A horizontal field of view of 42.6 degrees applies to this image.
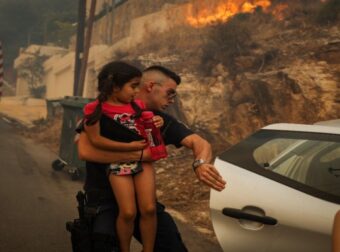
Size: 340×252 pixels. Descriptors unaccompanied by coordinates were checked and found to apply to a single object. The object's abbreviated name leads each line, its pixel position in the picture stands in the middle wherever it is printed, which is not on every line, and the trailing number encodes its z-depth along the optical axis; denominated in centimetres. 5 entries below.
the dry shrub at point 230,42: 1161
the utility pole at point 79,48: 1728
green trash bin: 795
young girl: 221
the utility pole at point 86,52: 1561
